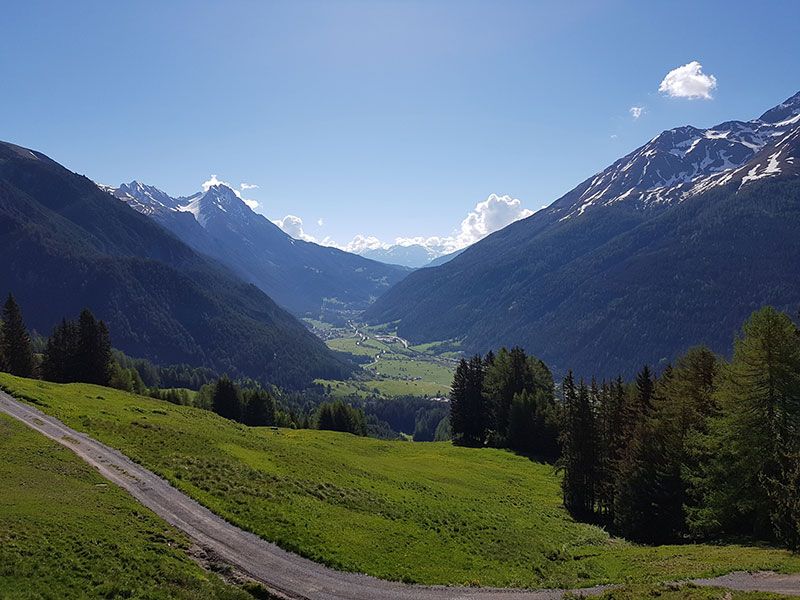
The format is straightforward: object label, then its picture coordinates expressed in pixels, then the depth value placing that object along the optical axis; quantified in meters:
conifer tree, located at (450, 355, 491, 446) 105.38
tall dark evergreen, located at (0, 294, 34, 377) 90.25
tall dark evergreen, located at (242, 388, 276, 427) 109.34
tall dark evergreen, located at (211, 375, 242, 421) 106.94
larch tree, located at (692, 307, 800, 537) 37.25
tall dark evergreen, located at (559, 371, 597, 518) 60.19
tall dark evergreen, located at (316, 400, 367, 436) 112.31
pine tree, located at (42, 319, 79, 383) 92.62
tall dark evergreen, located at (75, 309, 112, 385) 93.38
